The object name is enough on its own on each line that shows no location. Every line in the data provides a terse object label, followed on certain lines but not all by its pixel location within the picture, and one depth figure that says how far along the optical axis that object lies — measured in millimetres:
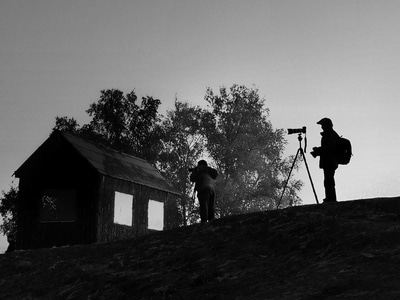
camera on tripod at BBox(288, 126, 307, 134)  14316
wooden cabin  24516
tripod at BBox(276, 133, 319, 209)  13562
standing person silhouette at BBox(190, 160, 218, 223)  16047
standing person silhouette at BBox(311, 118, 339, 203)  13453
